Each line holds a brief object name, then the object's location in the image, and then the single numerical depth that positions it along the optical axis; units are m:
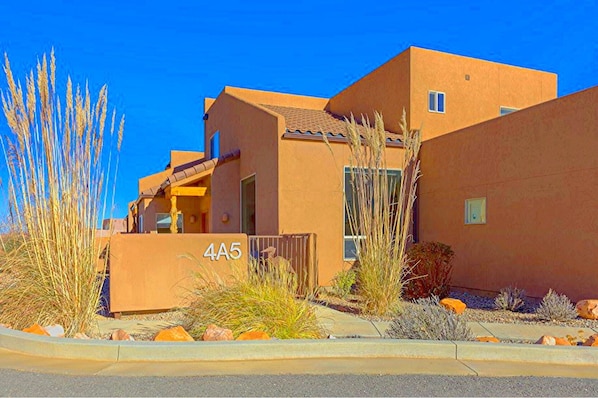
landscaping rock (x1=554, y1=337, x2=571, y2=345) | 4.78
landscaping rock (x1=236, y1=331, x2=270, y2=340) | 4.45
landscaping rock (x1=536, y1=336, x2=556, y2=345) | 4.66
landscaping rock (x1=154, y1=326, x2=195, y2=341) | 4.57
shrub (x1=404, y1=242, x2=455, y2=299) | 8.01
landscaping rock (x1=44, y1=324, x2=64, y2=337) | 4.51
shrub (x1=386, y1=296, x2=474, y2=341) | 4.54
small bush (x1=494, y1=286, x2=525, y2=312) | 7.13
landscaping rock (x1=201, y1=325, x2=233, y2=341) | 4.45
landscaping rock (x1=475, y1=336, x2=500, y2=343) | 4.83
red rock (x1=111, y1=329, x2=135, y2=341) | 4.71
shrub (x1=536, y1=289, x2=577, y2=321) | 6.34
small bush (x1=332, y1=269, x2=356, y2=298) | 8.22
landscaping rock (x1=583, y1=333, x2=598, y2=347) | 4.61
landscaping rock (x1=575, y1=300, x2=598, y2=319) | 6.37
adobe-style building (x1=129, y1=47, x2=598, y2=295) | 8.49
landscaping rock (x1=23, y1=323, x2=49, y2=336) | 4.45
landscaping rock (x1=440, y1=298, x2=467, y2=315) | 6.84
